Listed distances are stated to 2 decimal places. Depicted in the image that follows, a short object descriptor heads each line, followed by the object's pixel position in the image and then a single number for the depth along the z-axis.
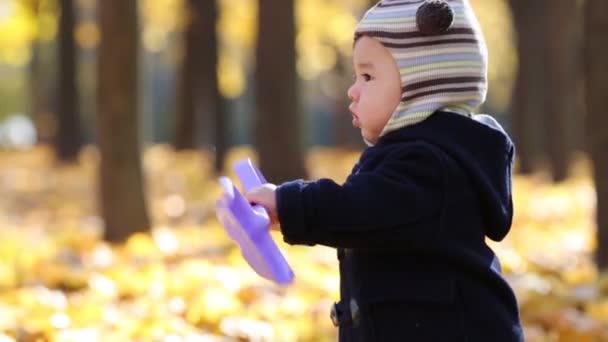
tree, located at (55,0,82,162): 17.83
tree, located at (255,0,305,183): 10.59
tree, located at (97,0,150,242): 8.03
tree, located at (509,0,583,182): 16.02
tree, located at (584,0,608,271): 6.32
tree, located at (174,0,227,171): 15.35
